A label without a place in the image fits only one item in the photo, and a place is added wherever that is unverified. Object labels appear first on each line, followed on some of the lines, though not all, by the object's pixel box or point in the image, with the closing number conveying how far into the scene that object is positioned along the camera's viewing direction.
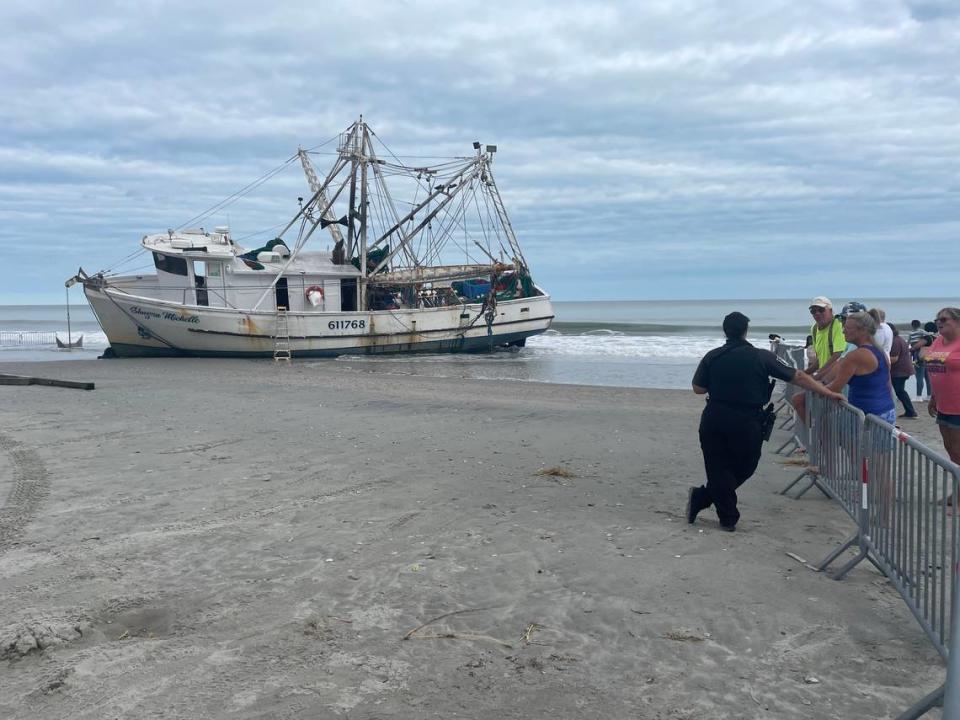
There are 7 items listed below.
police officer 5.57
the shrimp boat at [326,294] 25.55
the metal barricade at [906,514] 3.63
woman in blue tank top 5.93
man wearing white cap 7.24
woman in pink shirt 6.03
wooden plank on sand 15.04
